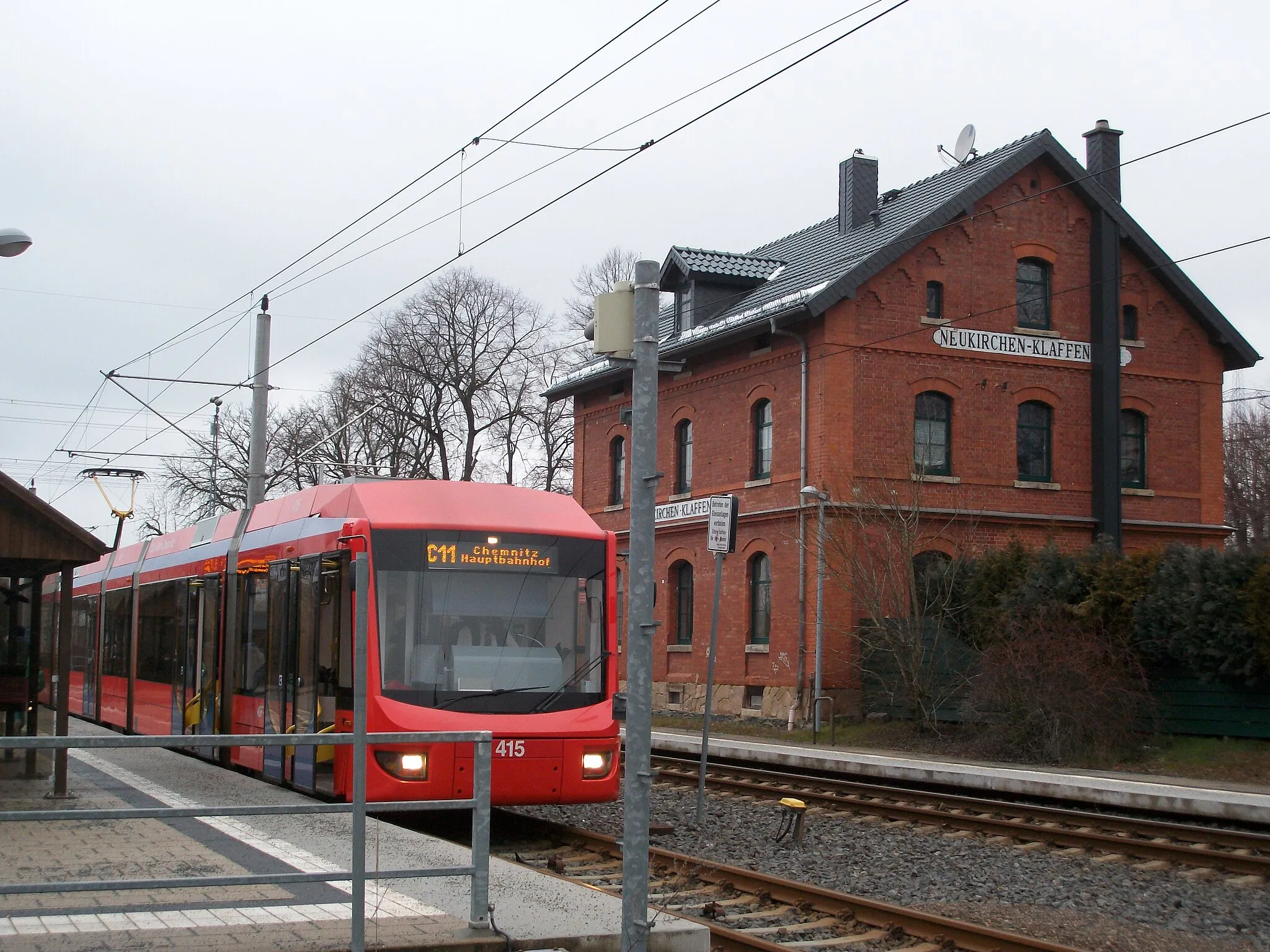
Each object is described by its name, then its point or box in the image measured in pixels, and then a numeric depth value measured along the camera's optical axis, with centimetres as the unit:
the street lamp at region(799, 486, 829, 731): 2800
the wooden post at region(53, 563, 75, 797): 1277
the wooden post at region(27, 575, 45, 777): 1480
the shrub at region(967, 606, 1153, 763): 2142
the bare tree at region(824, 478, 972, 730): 2577
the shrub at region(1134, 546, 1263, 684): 2108
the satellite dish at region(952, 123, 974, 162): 3416
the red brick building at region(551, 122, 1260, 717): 2969
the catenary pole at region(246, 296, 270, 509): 2331
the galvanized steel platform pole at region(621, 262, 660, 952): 703
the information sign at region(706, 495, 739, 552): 1393
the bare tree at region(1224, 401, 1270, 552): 5397
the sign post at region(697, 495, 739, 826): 1388
